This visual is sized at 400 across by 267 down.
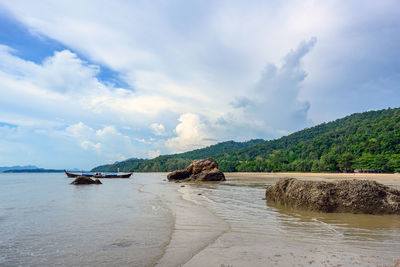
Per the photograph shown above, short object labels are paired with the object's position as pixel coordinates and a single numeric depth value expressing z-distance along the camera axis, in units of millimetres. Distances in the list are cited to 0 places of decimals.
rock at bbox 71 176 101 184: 33219
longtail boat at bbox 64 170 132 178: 63869
